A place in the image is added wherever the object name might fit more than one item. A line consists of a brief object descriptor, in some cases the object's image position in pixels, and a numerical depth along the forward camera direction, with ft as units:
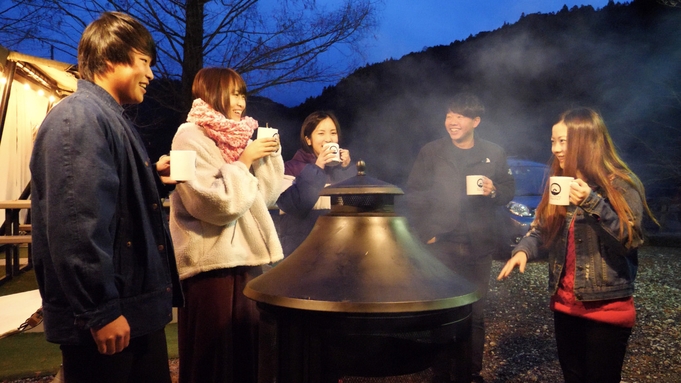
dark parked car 29.25
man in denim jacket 4.86
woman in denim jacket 7.89
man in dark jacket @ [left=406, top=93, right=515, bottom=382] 12.26
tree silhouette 24.53
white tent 25.31
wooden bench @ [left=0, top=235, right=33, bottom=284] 19.50
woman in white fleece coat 7.79
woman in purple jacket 10.11
